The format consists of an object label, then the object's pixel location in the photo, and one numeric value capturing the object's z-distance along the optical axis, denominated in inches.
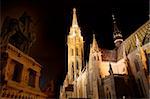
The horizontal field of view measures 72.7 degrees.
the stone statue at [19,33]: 286.9
